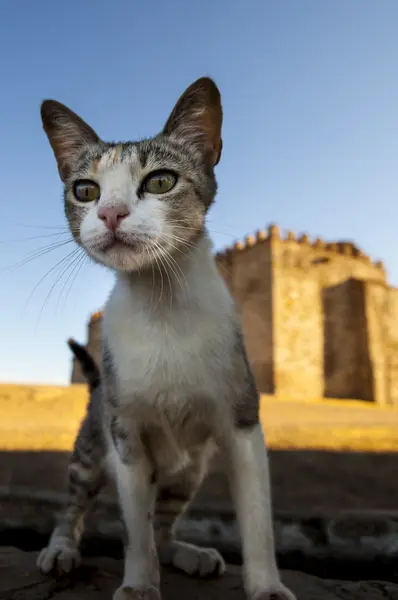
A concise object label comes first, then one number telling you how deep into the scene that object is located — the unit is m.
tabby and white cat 0.22
